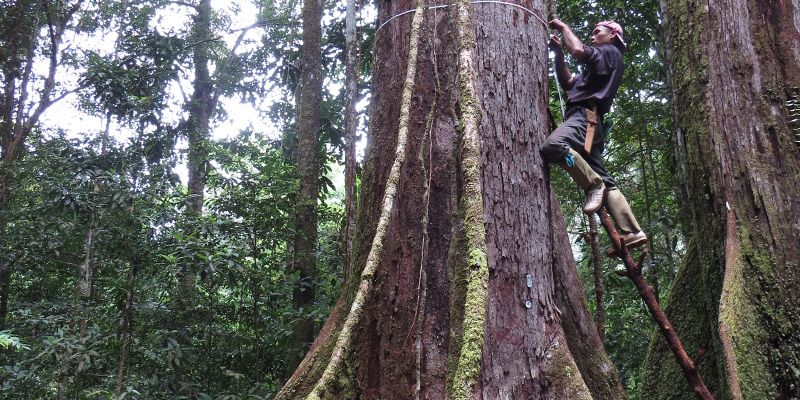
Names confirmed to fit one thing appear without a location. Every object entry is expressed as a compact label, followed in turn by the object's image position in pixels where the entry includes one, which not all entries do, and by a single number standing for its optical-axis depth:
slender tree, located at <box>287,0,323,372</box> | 6.34
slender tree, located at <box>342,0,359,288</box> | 6.45
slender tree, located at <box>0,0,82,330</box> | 8.56
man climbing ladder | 3.20
